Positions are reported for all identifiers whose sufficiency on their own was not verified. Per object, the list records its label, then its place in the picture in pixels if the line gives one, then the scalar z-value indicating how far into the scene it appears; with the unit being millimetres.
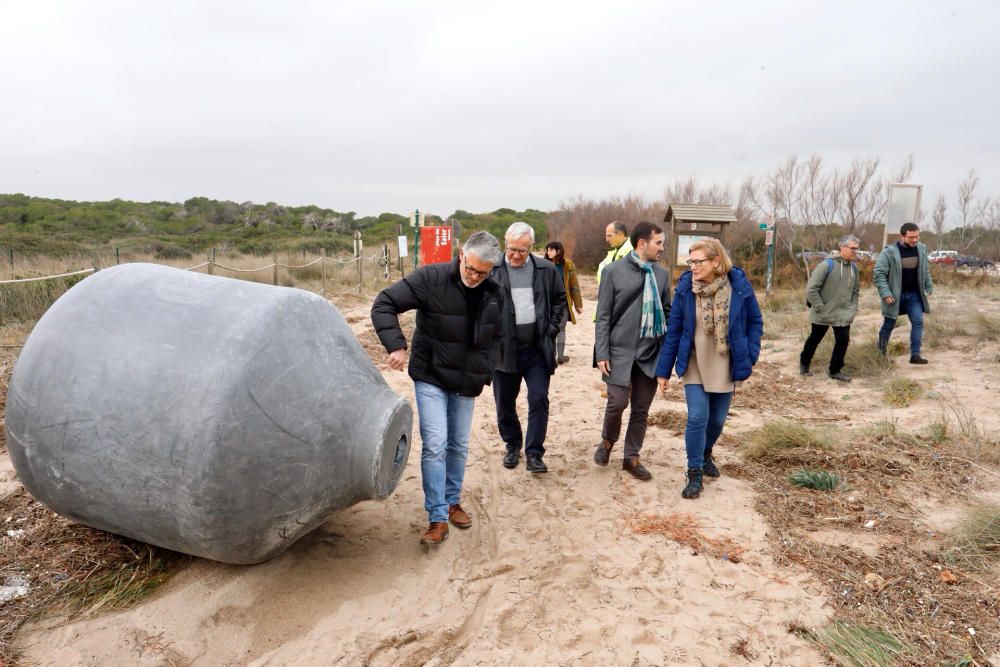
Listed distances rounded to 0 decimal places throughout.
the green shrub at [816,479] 4398
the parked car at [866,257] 16641
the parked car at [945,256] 19752
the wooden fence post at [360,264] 16722
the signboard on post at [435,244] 15805
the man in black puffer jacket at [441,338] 3578
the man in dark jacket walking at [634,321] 4453
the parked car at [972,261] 20830
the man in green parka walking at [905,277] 7211
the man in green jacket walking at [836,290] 6898
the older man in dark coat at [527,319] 4469
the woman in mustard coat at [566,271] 7062
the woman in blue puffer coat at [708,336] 4129
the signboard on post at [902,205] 9234
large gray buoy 2744
